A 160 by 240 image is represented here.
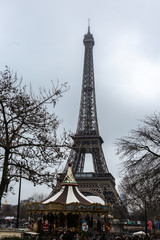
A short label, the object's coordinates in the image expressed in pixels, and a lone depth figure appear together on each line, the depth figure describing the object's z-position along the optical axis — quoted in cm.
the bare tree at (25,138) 1161
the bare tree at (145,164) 1517
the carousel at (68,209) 2066
